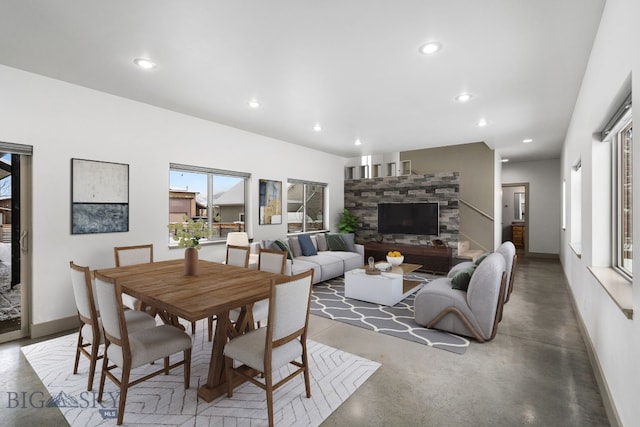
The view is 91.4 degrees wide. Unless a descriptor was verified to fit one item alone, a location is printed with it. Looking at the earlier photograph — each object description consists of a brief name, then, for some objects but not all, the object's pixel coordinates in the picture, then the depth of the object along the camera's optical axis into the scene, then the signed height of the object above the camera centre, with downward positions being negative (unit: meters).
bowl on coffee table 5.04 -0.73
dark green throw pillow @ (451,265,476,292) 3.40 -0.70
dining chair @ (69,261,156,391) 2.12 -0.72
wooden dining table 1.92 -0.54
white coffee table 4.27 -1.02
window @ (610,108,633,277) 2.35 +0.16
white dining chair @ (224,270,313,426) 1.86 -0.82
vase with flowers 2.78 -0.22
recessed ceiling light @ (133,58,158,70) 2.91 +1.44
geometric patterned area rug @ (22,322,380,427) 1.98 -1.29
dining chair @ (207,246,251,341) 3.46 -0.47
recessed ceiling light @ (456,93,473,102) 3.70 +1.43
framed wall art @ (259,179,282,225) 5.76 +0.25
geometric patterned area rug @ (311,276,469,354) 3.16 -1.25
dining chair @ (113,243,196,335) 3.12 -0.48
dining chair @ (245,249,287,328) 2.88 -0.51
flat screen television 6.84 -0.07
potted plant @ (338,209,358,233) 7.65 -0.20
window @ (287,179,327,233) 6.71 +0.20
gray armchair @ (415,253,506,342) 3.07 -0.93
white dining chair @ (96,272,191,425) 1.89 -0.84
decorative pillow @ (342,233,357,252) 6.63 -0.58
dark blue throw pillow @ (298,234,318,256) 5.91 -0.59
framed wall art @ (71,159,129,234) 3.49 +0.21
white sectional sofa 5.25 -0.78
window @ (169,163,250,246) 4.65 +0.30
